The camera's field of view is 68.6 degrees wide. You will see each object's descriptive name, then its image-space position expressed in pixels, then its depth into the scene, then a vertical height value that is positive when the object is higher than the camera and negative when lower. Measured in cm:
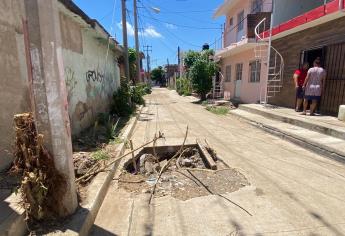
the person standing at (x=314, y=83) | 744 -20
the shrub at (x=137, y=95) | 1343 -99
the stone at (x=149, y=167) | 469 -170
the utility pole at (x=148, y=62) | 5163 +317
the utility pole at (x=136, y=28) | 1920 +371
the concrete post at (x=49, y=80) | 229 -2
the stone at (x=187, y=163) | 495 -167
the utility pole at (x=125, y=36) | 1213 +197
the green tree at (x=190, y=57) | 2159 +173
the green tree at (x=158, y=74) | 7369 +88
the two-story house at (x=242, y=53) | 1232 +148
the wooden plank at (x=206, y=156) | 461 -157
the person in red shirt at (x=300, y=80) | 863 -12
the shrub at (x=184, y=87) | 2550 -112
